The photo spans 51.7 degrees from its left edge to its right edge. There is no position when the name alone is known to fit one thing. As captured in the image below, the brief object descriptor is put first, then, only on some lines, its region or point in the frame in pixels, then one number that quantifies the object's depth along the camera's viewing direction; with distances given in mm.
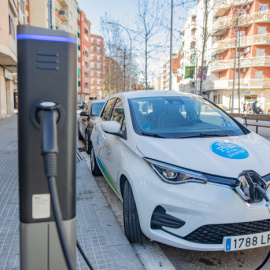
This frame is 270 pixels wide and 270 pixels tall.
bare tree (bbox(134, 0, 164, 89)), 17453
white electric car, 2267
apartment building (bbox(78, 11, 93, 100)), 67425
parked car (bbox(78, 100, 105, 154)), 7172
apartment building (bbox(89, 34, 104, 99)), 90000
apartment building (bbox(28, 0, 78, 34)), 32844
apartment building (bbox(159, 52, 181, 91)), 77338
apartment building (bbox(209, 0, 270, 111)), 39438
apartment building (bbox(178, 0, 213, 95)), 31017
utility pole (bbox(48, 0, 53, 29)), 5657
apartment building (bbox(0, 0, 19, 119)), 14664
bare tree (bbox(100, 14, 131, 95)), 24719
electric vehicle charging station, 1139
